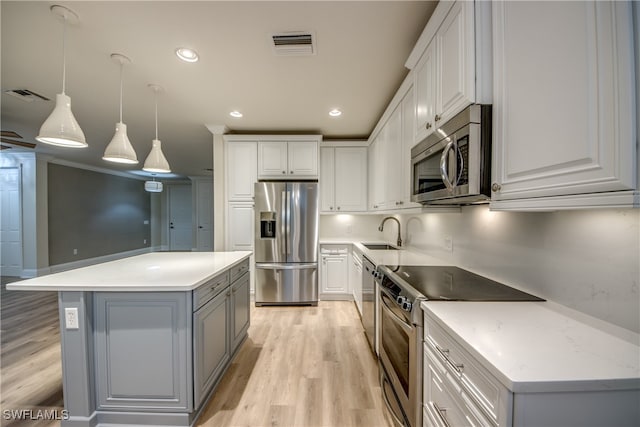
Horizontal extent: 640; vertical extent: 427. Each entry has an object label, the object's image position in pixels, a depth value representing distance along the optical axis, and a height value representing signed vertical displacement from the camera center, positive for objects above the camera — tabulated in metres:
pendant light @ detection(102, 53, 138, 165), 1.96 +0.54
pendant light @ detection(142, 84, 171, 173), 2.41 +0.53
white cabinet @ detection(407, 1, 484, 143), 1.11 +0.79
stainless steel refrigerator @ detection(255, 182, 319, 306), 3.47 -0.39
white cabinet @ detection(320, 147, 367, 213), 3.90 +0.53
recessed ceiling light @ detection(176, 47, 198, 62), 1.88 +1.26
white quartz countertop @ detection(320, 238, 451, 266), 2.10 -0.44
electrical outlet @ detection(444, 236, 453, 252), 2.01 -0.27
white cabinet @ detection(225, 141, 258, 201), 3.66 +0.69
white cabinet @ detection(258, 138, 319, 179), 3.67 +0.79
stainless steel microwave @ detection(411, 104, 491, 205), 1.08 +0.27
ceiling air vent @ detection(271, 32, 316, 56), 1.74 +1.26
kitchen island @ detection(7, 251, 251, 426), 1.47 -0.85
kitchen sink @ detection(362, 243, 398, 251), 3.12 -0.48
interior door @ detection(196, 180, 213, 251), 7.99 +0.03
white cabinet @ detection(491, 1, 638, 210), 0.62 +0.33
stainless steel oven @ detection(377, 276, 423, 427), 1.20 -0.84
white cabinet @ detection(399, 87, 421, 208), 1.94 +0.56
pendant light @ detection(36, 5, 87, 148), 1.52 +0.56
